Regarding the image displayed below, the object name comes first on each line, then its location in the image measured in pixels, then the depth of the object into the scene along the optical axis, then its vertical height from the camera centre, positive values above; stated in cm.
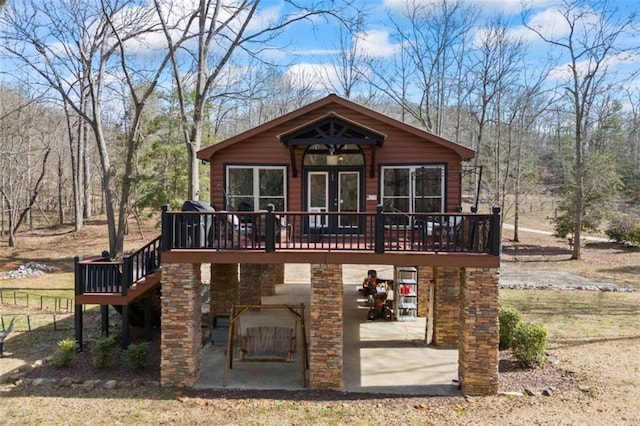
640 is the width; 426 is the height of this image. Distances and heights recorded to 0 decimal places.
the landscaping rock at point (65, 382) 873 -345
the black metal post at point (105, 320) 1129 -292
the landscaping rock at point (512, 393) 829 -346
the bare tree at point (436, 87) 2811 +782
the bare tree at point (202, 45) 1748 +629
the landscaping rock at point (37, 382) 877 -346
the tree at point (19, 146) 2852 +394
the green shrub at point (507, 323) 1034 -271
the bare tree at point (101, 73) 1808 +578
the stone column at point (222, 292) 1223 -236
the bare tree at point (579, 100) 2403 +581
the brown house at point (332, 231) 840 -53
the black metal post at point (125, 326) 1039 -282
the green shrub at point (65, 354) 954 -318
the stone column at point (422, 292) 1402 -272
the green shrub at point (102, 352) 945 -310
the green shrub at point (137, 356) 946 -318
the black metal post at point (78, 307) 1028 -238
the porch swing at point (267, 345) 966 -307
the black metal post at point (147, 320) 1150 -296
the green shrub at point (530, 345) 949 -294
